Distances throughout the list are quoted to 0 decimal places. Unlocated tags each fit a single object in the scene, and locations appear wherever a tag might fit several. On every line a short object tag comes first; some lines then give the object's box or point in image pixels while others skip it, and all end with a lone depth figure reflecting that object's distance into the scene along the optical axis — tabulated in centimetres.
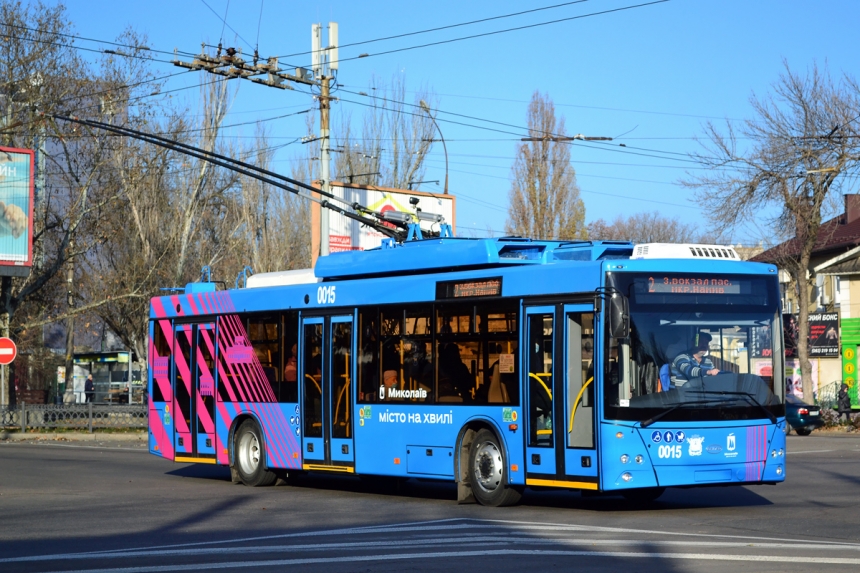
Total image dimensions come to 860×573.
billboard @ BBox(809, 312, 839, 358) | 4831
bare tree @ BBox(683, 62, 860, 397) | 3775
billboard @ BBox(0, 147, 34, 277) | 3484
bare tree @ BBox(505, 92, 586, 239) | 5528
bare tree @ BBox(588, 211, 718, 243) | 8588
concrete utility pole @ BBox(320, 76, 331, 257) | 2819
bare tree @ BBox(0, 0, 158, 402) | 3769
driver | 1309
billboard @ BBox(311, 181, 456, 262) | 3609
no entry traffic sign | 3316
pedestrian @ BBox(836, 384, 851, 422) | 3996
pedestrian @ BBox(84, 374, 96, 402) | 5116
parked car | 3434
